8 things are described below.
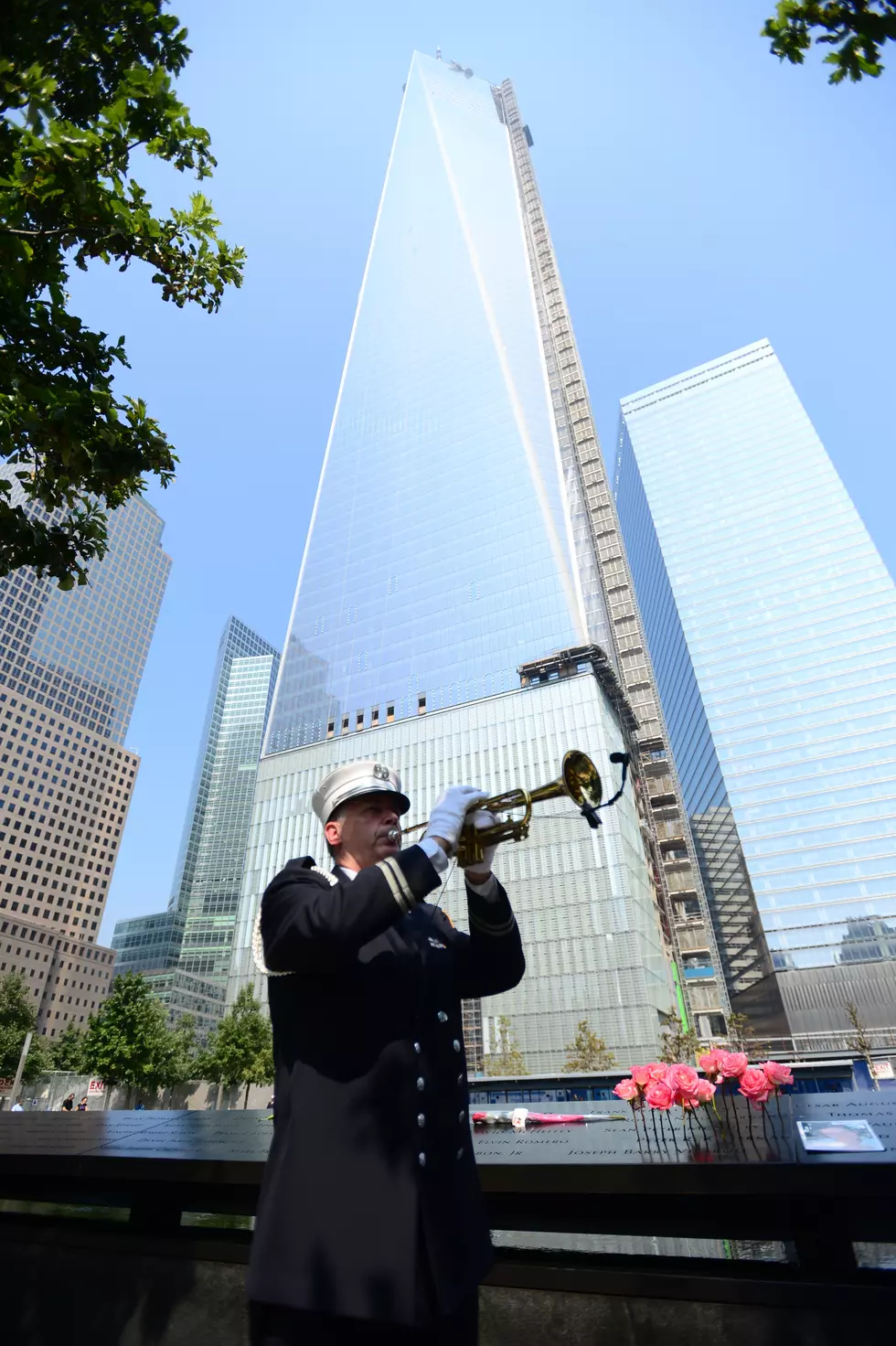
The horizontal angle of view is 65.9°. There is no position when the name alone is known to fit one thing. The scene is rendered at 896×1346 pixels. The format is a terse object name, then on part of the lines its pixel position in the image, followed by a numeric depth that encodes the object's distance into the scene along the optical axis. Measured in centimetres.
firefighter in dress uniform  194
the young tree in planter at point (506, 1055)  4588
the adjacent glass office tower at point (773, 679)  6675
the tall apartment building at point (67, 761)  9531
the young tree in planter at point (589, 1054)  4275
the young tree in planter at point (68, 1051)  4318
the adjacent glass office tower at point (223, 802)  11406
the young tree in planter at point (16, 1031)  4469
